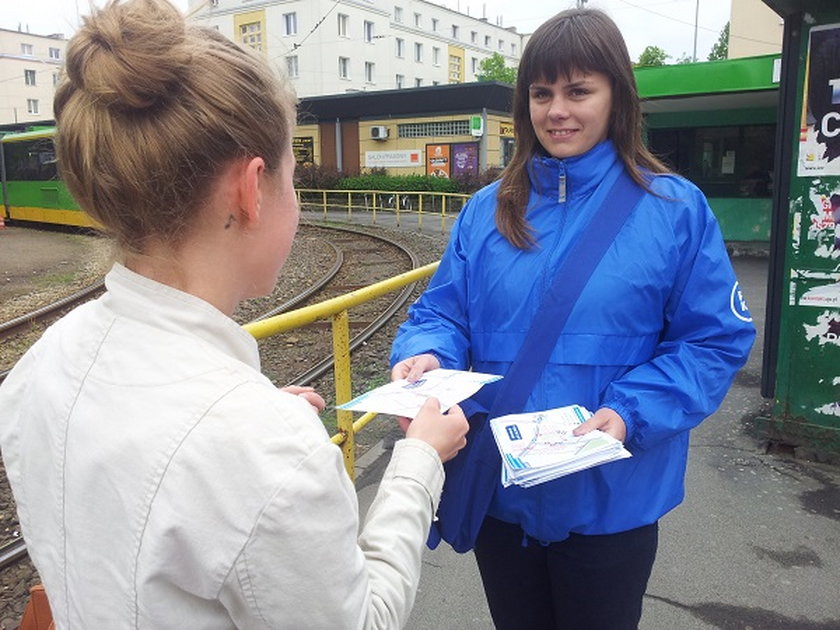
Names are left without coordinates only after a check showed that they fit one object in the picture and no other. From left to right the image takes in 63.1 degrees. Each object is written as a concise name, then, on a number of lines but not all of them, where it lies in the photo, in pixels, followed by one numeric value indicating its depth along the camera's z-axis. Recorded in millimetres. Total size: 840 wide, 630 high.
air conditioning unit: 34469
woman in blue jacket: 1770
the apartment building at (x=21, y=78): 64062
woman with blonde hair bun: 887
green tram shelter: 3951
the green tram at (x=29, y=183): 20734
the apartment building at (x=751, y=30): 24438
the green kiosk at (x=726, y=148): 12758
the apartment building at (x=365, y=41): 49469
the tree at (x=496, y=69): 55219
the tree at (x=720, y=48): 59562
